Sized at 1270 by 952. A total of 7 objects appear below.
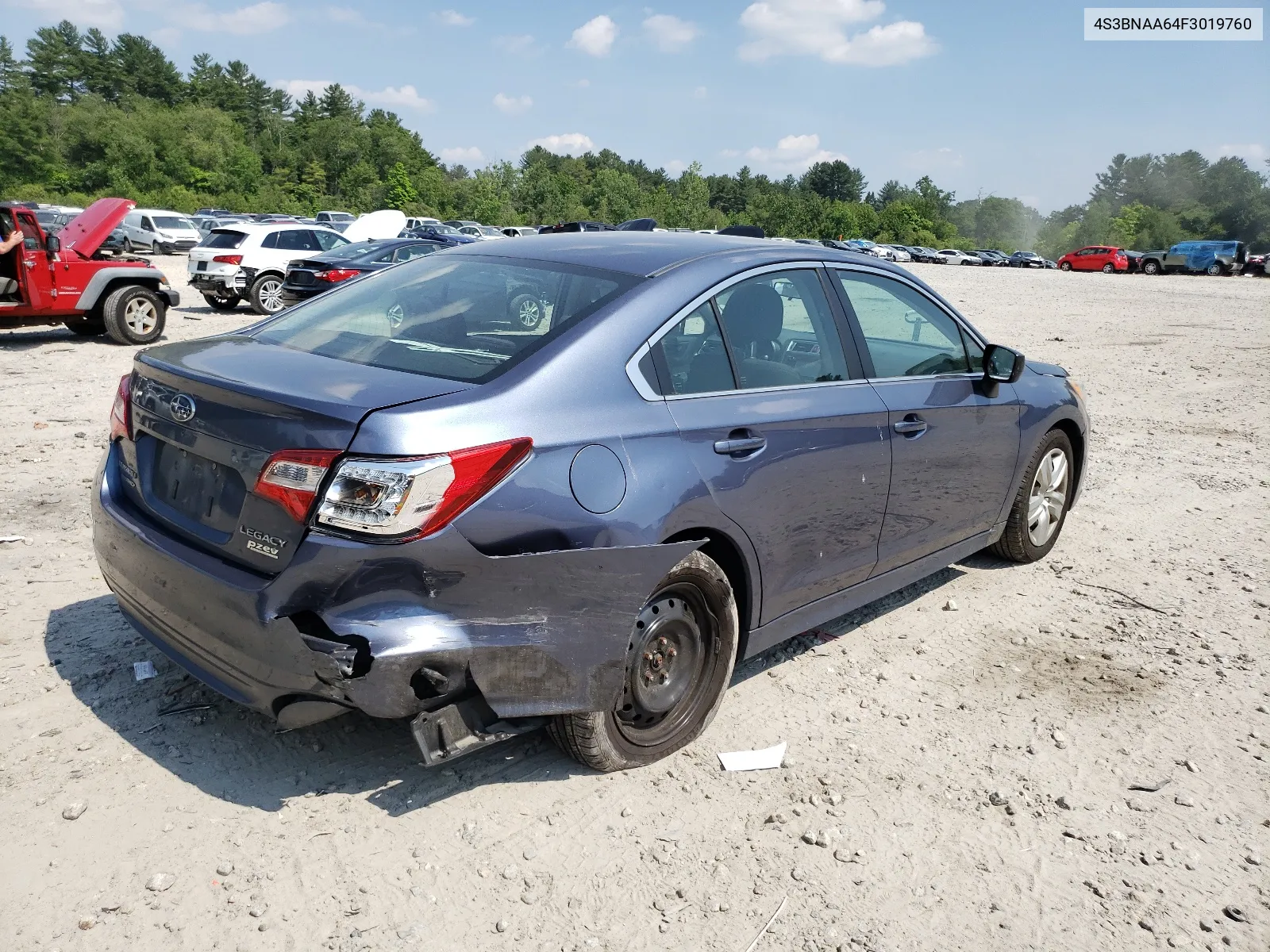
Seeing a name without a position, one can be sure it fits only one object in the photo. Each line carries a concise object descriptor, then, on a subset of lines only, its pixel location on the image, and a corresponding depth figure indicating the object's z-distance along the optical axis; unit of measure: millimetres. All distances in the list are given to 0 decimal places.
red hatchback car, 56406
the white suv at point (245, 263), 17719
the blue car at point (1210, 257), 50594
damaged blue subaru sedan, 2709
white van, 38031
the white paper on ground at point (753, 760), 3477
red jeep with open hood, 12164
